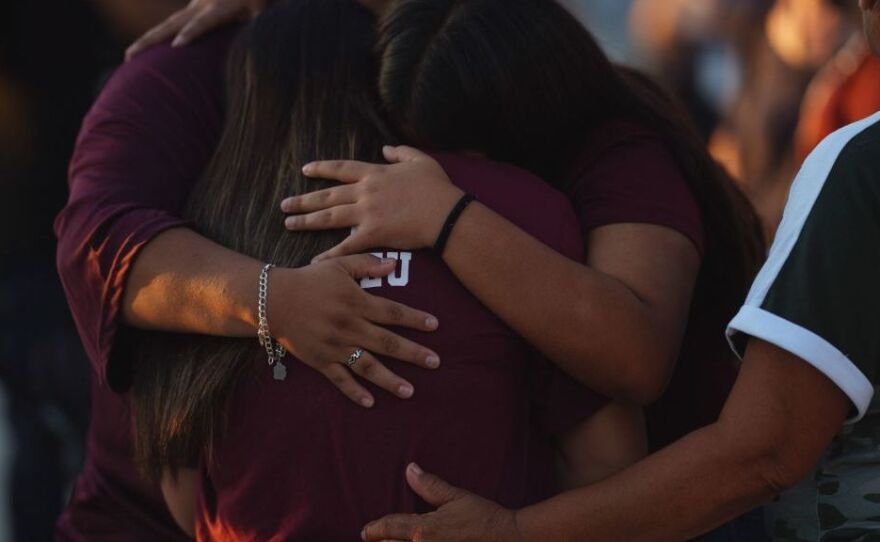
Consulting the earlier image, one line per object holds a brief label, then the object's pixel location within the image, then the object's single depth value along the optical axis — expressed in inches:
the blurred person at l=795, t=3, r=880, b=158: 284.8
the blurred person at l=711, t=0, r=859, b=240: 340.2
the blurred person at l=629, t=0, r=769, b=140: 387.5
